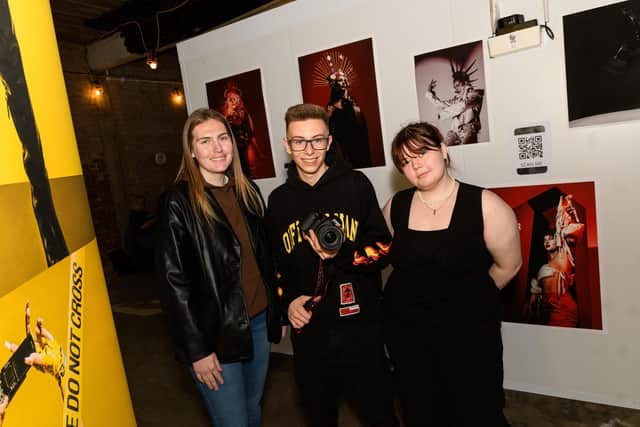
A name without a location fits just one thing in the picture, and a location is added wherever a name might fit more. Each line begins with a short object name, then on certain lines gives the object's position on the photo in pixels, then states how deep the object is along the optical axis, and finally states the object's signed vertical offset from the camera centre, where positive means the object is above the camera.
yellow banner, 0.79 -0.15
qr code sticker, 2.36 -0.11
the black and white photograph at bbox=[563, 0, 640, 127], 2.06 +0.28
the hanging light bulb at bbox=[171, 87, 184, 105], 8.89 +1.67
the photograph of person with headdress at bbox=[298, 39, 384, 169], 2.80 +0.41
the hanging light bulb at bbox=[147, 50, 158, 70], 5.20 +1.48
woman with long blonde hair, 1.58 -0.38
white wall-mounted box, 2.21 +0.48
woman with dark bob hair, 1.57 -0.57
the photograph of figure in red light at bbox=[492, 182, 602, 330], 2.33 -0.76
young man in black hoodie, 1.62 -0.50
